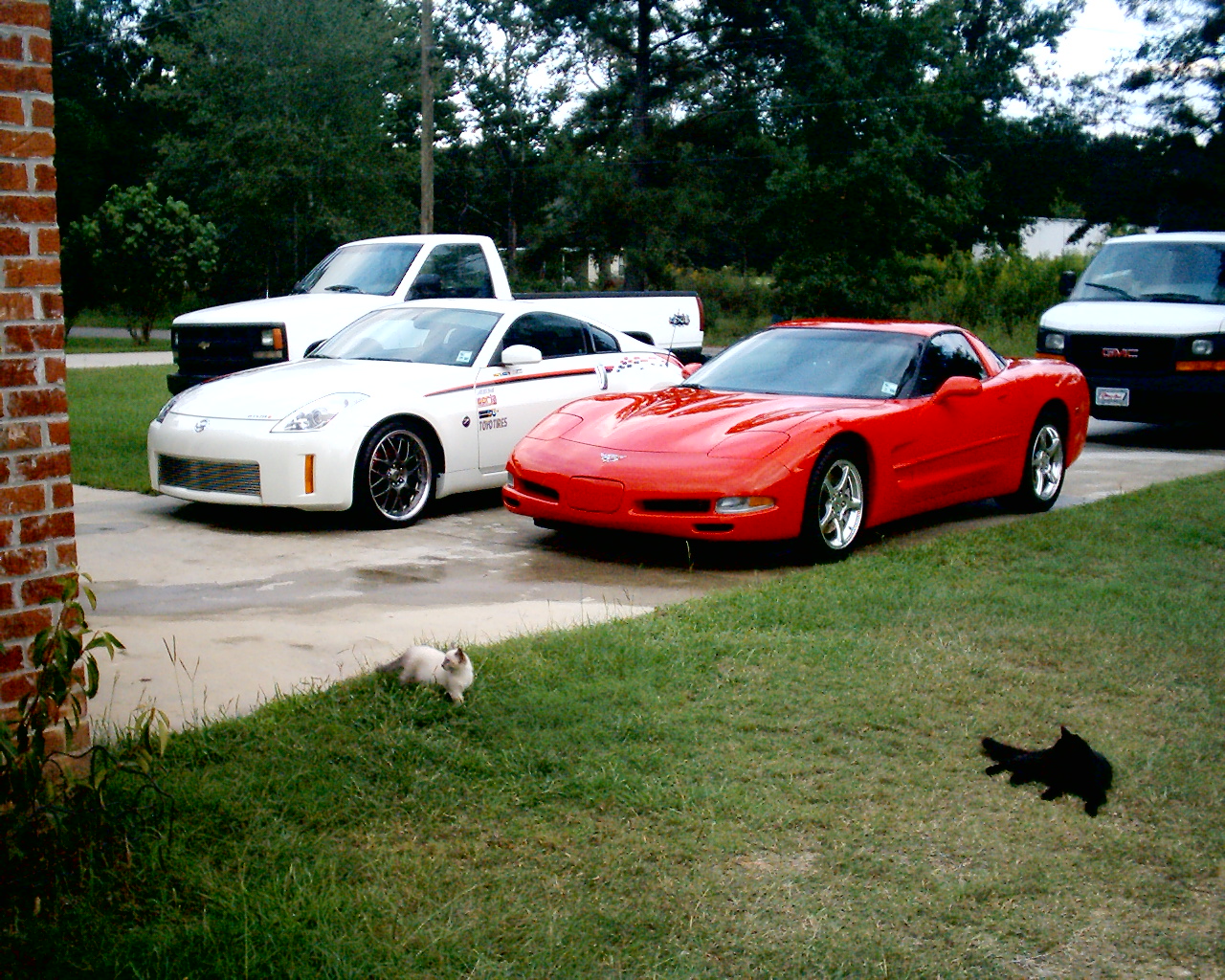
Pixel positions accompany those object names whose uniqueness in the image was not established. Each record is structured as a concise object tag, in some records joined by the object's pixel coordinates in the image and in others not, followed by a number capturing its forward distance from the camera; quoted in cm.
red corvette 728
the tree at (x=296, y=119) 3784
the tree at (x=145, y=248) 2444
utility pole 2791
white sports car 820
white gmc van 1319
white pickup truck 1277
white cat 465
